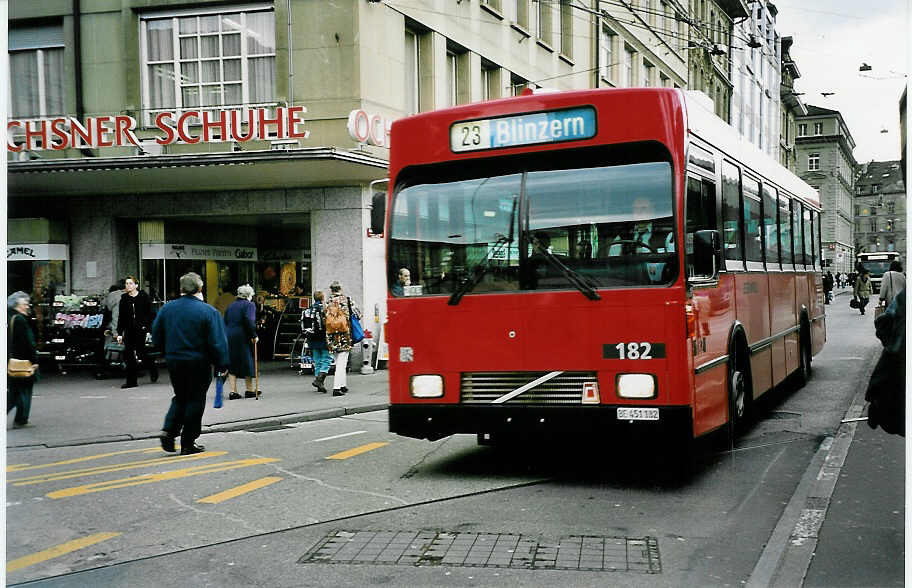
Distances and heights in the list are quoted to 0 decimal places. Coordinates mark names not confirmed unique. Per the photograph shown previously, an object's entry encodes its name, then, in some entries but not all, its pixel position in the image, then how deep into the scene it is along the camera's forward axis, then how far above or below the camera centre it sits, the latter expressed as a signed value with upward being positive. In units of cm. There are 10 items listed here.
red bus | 698 +13
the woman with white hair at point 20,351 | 1060 -60
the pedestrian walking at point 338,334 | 1438 -67
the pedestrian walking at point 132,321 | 1549 -43
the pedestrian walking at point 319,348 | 1462 -90
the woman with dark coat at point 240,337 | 1391 -67
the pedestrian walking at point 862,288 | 2565 -30
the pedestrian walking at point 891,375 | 500 -55
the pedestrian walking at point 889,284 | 1491 -13
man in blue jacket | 920 -54
